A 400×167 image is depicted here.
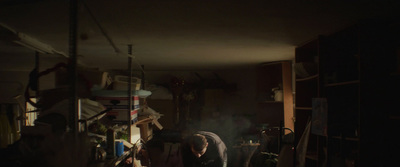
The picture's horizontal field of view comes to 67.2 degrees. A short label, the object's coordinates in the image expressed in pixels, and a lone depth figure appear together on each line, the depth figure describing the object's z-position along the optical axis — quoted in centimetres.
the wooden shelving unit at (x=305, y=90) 343
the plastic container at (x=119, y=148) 275
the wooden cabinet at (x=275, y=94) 471
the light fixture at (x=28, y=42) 280
